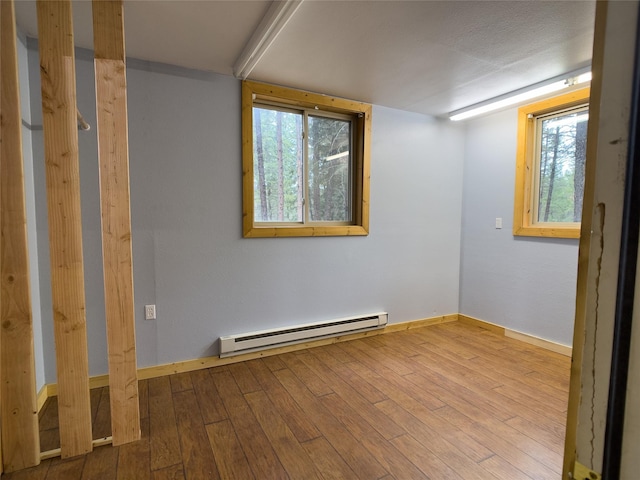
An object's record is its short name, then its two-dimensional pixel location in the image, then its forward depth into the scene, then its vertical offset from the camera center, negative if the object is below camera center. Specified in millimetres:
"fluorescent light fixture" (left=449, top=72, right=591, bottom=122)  2525 +1058
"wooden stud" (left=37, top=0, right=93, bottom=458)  1566 -26
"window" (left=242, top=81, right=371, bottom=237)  2799 +499
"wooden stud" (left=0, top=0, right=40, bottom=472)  1515 -367
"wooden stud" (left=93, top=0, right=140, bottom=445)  1649 +10
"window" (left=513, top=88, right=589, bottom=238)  2959 +497
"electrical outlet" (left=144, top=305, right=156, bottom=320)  2477 -722
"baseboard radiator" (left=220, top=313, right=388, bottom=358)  2723 -1056
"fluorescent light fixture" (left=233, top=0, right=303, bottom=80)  1675 +1051
